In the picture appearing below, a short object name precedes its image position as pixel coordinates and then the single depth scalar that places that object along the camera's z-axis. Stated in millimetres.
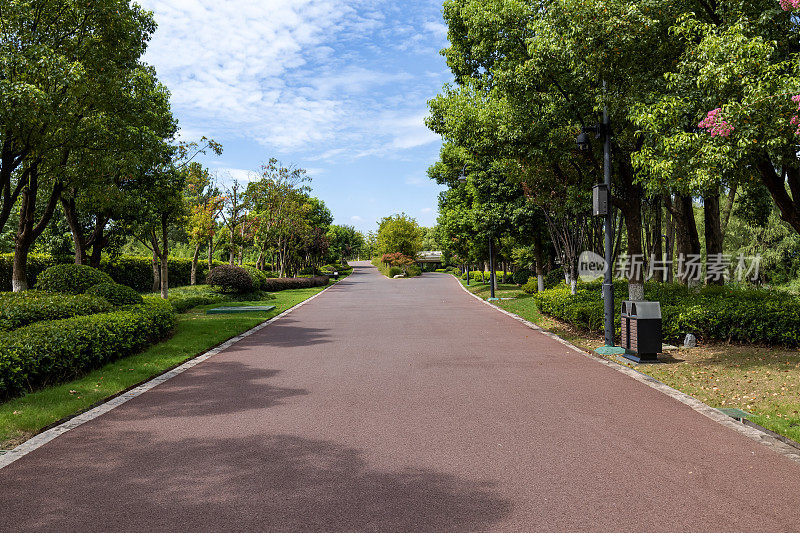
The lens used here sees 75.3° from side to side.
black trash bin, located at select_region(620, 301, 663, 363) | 8844
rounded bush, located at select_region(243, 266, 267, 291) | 27256
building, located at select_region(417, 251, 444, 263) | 104625
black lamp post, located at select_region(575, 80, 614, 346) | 10391
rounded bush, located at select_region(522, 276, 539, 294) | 28453
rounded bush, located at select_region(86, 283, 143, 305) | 11891
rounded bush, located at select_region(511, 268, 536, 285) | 41934
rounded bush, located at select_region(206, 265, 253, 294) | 25312
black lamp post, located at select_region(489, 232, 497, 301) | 25783
